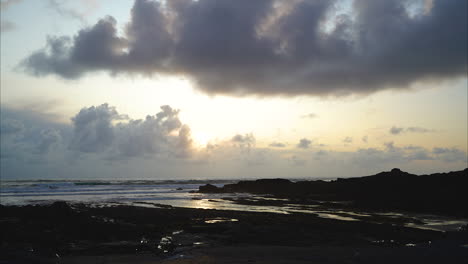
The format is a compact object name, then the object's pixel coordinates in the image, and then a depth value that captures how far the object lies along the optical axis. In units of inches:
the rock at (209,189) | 3171.8
